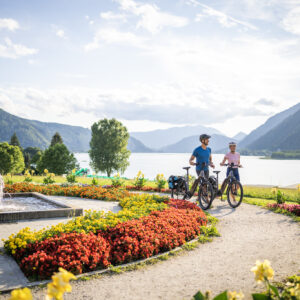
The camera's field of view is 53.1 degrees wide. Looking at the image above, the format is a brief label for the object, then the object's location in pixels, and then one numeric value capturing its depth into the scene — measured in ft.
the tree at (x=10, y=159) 199.00
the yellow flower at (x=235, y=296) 8.41
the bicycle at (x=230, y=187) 36.83
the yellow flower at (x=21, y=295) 6.45
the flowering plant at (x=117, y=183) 56.34
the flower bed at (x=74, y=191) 46.26
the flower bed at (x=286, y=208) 33.46
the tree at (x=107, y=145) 171.12
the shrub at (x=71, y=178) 61.14
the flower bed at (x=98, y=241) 16.53
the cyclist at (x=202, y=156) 37.27
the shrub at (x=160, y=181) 56.85
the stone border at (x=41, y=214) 29.13
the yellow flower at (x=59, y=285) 7.18
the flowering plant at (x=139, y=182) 59.41
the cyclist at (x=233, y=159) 38.80
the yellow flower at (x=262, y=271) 8.73
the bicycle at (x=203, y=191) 35.19
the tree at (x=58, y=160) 176.24
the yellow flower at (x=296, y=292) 9.53
